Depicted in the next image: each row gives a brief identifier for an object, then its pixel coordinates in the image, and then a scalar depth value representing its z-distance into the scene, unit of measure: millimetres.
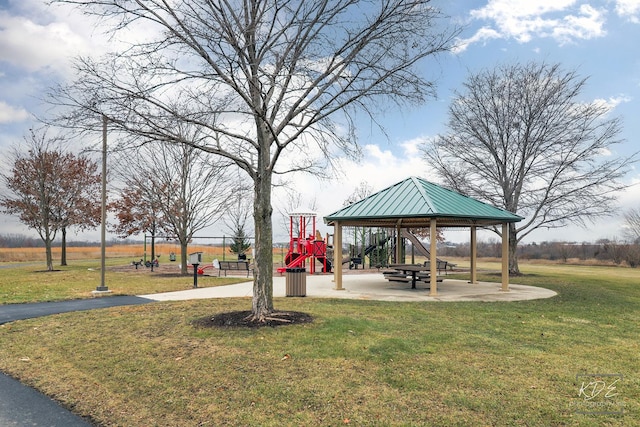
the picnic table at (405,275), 14969
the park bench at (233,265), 19562
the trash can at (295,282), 12500
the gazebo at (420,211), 13242
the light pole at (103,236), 13438
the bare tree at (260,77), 7566
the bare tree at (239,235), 31056
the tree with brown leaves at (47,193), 24734
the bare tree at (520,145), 22203
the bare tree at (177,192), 20484
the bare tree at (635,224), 41916
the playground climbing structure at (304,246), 21016
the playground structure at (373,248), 28683
